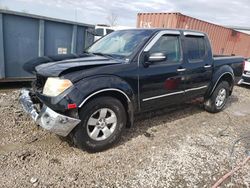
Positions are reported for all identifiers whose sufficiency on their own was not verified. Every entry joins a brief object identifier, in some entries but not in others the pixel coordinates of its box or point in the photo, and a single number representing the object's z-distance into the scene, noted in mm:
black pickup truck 2443
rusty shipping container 8530
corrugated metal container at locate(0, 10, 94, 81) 4556
